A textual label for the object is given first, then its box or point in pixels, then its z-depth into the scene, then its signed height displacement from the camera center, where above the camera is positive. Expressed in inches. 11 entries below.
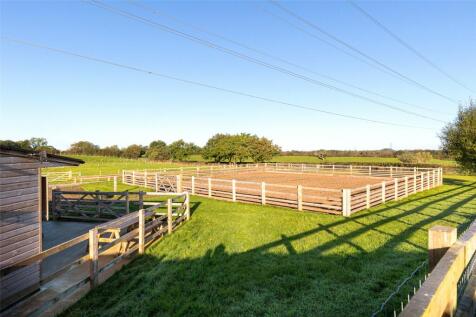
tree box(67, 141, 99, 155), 5182.1 +165.2
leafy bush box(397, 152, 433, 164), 1839.9 +2.6
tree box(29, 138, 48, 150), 4829.7 +251.4
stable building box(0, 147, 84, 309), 216.8 -43.2
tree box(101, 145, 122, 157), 4940.0 +102.4
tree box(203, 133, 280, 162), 2311.8 +66.9
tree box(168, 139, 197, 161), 3617.1 +103.3
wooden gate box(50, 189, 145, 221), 466.9 -86.5
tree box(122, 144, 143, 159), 5054.1 +88.9
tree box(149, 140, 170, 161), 4030.5 +47.8
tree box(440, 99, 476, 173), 817.5 +57.7
